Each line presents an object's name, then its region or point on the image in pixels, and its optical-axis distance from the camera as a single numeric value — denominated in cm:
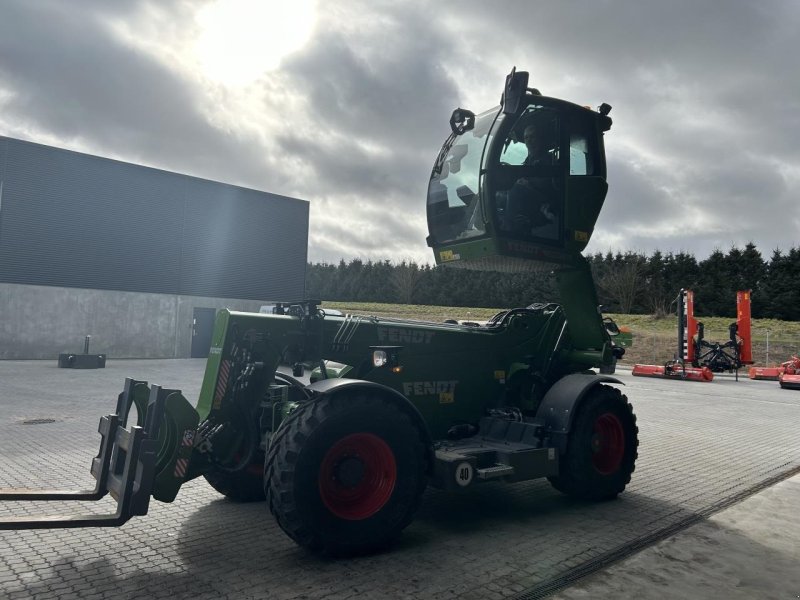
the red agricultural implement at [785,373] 1972
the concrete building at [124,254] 2397
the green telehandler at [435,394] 420
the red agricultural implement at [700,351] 2231
